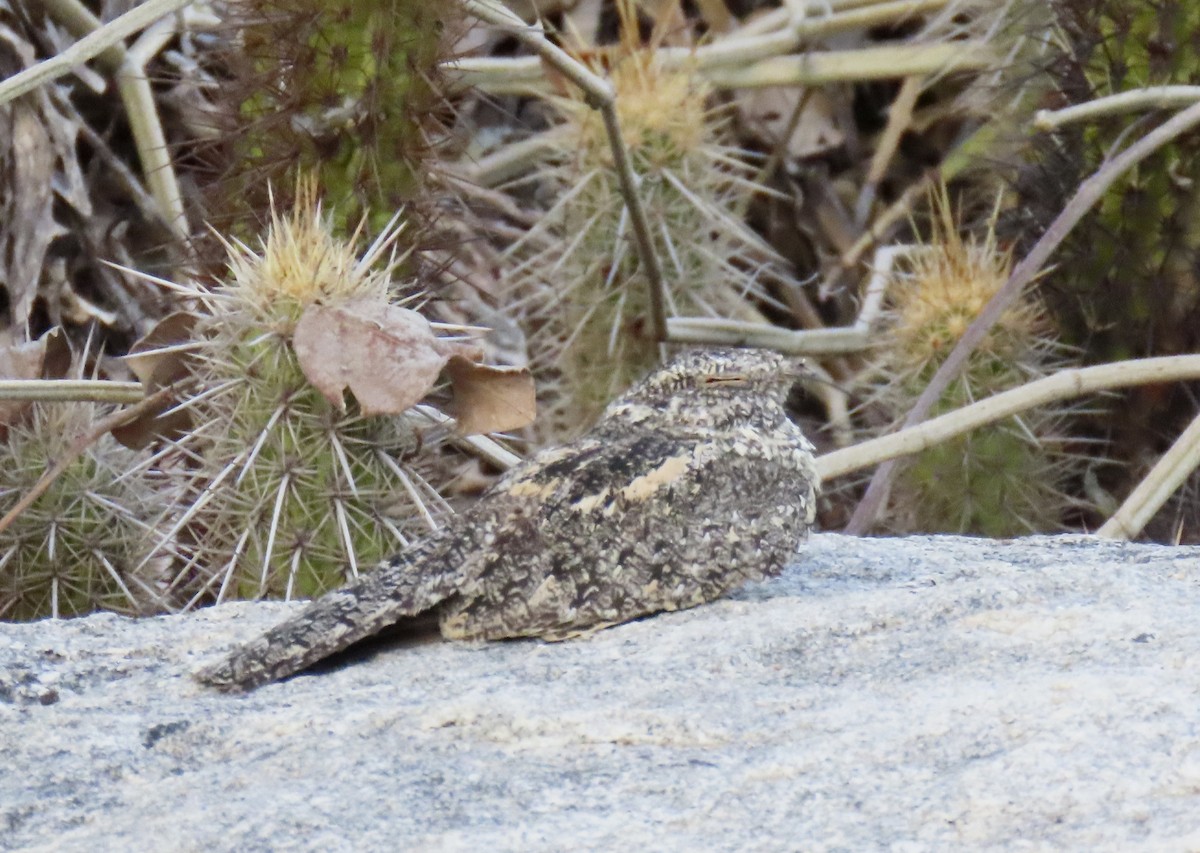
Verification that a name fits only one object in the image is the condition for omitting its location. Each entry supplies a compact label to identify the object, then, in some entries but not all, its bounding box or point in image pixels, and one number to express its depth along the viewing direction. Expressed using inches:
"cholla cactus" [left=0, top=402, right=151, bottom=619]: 322.7
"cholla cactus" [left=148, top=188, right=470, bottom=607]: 284.4
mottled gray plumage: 229.6
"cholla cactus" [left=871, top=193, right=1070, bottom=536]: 389.4
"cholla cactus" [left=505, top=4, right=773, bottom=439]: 434.0
